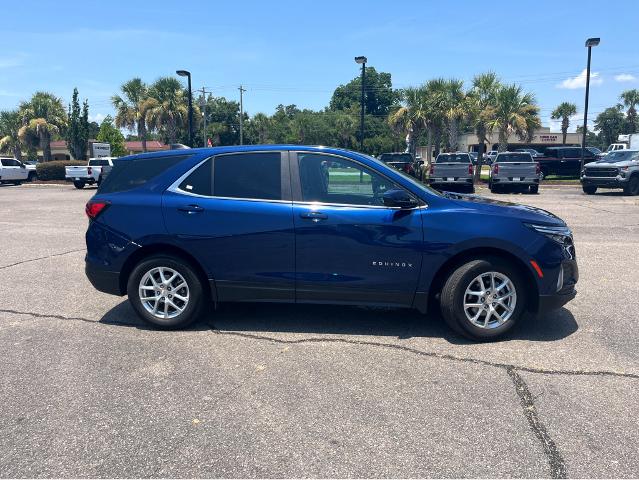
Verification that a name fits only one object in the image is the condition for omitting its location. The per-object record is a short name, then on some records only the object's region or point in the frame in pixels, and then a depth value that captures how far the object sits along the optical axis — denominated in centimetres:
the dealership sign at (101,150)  4545
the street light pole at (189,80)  2962
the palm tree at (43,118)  4338
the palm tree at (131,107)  4291
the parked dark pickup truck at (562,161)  3055
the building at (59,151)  6859
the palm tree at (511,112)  2956
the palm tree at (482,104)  2984
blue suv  462
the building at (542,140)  6650
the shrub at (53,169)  3416
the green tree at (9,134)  5937
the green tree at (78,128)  4012
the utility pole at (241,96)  6277
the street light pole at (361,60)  2778
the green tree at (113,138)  5516
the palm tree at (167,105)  4034
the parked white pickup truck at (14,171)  3381
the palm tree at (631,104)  8399
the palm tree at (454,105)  3044
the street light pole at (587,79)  2532
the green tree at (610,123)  9688
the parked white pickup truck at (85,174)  2652
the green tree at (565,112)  7212
